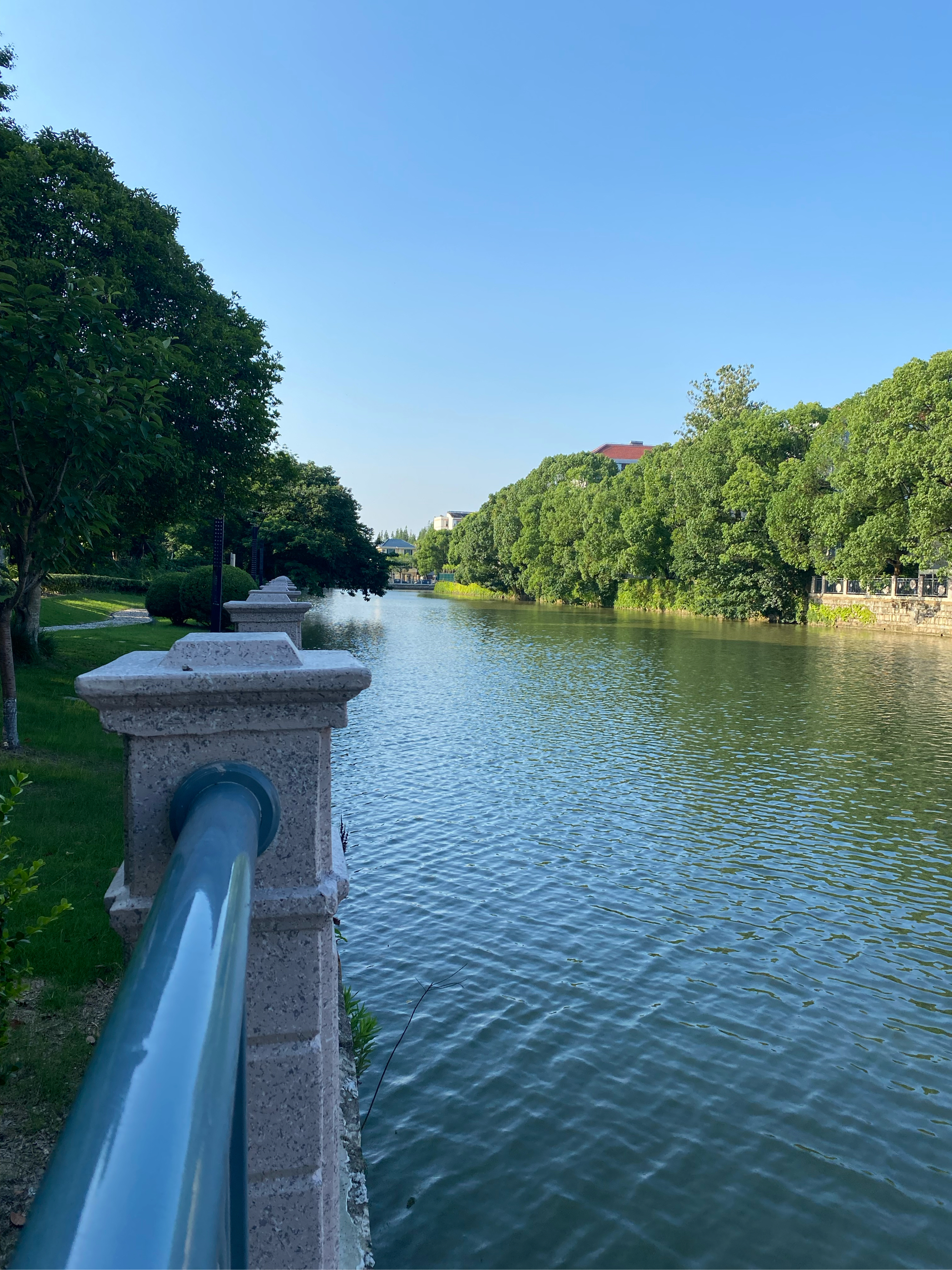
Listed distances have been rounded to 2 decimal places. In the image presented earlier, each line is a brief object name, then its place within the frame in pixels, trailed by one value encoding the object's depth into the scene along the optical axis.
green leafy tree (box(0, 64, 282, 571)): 14.94
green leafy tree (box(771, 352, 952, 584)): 38.00
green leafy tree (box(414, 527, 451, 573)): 147.38
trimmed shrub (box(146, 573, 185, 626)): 27.80
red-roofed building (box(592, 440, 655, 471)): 115.25
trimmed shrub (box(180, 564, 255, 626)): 25.80
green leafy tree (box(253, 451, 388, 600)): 38.31
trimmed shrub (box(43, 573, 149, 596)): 36.06
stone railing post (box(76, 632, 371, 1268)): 1.62
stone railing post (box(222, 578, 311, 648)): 7.04
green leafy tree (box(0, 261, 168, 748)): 7.58
